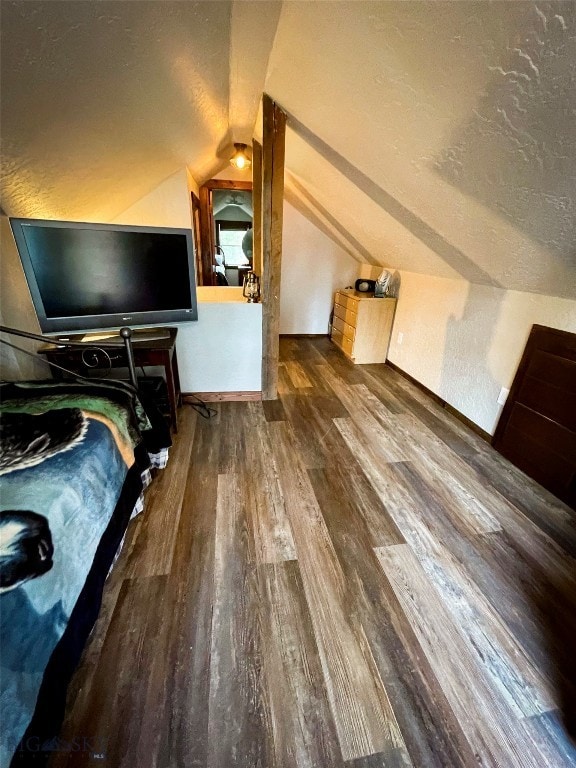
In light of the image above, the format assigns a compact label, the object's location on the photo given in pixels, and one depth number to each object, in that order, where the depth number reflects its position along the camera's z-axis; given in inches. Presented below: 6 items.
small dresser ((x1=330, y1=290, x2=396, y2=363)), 140.2
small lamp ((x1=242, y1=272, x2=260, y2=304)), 93.9
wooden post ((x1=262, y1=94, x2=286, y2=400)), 79.9
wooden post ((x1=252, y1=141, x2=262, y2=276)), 109.9
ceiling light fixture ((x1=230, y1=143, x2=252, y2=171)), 115.5
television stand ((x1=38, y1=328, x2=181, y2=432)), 69.9
